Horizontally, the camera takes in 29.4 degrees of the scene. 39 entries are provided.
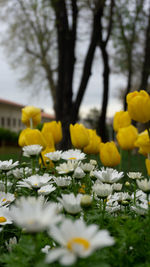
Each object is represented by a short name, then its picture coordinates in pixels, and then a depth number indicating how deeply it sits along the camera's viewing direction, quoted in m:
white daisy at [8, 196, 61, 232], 0.48
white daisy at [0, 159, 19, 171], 1.34
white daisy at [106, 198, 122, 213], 1.17
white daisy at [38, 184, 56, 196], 1.12
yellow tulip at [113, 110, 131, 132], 1.89
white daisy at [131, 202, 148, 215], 0.95
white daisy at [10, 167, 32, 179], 1.66
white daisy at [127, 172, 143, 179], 1.32
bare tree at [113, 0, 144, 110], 7.73
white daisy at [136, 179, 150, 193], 0.91
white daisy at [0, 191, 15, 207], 1.25
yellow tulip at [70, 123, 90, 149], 1.63
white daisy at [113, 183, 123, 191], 1.35
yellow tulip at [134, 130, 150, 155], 1.36
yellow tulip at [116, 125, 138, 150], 1.84
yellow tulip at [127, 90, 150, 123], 1.24
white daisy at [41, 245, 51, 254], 0.86
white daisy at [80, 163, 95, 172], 1.30
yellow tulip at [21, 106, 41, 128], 1.90
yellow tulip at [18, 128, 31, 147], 1.77
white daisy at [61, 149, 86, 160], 1.35
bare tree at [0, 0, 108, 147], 6.64
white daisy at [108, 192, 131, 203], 1.23
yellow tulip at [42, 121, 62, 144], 1.87
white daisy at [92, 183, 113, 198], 0.97
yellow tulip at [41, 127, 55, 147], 1.84
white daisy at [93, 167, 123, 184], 1.13
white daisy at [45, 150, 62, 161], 1.32
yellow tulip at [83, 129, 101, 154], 1.84
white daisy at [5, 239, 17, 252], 1.04
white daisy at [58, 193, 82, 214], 0.74
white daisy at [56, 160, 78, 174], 1.10
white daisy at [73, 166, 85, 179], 1.21
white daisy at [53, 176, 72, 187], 1.18
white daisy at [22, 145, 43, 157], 1.12
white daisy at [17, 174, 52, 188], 1.03
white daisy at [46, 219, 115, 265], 0.48
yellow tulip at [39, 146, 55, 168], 1.79
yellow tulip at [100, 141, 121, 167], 1.62
